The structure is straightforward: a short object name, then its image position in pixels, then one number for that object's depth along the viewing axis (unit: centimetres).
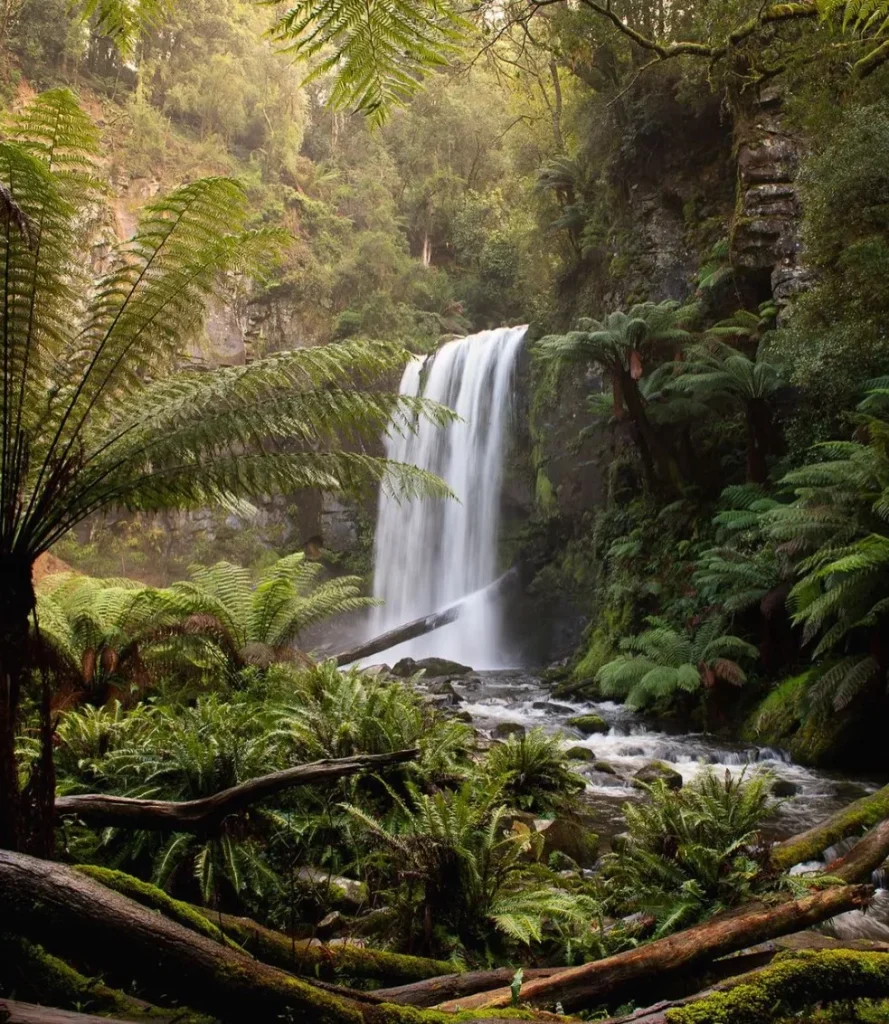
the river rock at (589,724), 779
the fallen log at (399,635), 982
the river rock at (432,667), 1162
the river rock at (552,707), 892
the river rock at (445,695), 907
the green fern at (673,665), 736
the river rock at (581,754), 602
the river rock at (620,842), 319
